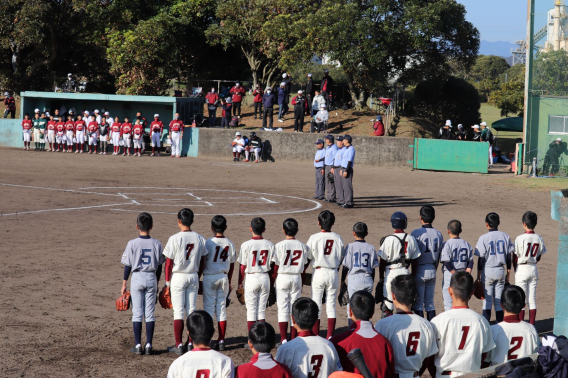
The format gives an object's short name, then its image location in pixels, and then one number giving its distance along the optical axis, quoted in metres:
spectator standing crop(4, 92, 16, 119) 38.47
